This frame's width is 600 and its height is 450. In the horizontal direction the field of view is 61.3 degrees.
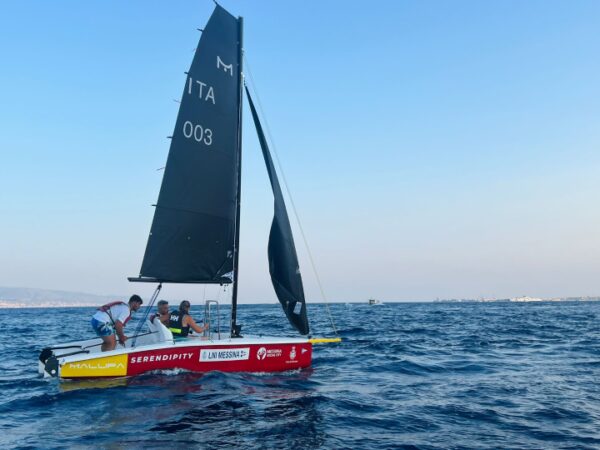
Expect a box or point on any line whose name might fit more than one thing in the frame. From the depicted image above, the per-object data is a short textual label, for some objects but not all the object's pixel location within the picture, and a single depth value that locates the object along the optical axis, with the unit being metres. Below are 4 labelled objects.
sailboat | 13.32
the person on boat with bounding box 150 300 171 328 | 13.89
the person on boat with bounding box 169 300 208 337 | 14.08
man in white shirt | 12.62
